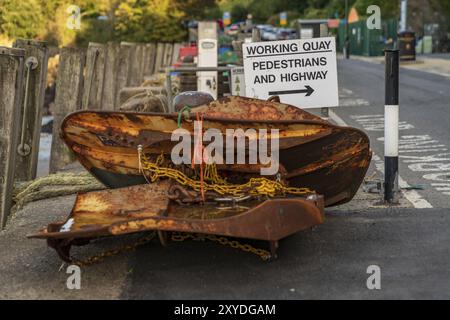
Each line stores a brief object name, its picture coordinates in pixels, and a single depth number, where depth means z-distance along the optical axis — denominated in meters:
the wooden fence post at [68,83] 12.58
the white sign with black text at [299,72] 9.75
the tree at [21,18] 47.41
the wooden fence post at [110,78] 16.14
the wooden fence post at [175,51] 39.47
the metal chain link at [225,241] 6.37
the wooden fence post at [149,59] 33.15
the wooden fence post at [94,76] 14.07
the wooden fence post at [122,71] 17.52
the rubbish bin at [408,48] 41.43
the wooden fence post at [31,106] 10.38
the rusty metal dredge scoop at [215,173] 6.09
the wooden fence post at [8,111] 8.30
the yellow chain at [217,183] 6.75
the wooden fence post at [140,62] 27.27
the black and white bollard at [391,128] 8.18
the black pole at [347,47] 55.63
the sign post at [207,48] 16.30
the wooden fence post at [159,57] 37.69
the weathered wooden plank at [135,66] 23.82
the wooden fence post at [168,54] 39.56
